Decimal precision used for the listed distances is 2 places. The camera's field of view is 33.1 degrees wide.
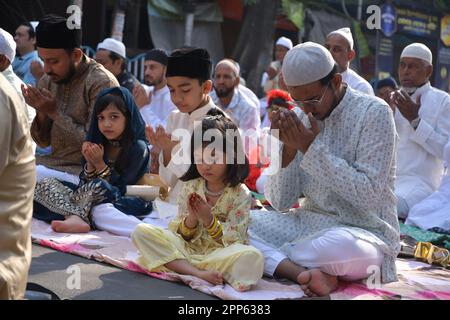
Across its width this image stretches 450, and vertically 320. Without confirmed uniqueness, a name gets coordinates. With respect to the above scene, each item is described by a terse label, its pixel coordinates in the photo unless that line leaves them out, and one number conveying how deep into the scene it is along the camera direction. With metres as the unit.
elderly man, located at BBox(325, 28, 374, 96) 7.13
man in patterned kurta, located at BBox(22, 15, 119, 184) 5.73
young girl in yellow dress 3.89
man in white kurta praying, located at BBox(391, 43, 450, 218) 7.11
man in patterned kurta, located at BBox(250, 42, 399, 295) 3.90
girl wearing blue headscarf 5.31
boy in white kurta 5.24
